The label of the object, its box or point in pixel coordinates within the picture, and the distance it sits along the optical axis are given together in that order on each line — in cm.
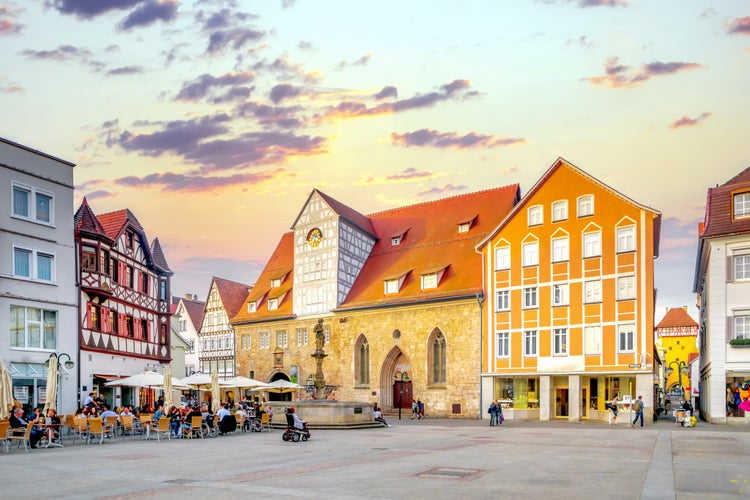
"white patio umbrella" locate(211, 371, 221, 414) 3438
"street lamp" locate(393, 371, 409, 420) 5216
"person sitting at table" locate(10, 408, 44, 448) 2353
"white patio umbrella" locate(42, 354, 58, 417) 2823
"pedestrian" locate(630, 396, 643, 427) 3862
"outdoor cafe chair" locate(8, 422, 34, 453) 2208
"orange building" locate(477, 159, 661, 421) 4266
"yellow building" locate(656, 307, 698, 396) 13588
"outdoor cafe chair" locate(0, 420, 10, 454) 2147
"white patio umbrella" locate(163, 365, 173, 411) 3269
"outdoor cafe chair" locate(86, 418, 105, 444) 2508
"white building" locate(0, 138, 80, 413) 3325
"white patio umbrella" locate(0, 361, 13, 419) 2530
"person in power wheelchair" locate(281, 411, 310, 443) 2589
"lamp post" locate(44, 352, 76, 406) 3219
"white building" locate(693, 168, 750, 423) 3753
